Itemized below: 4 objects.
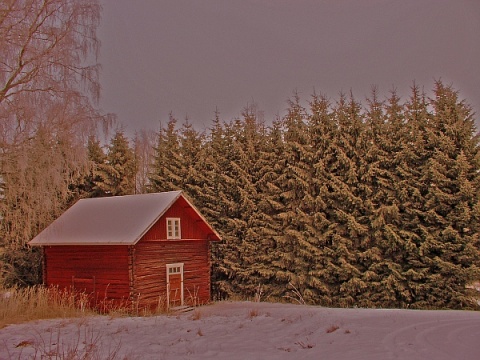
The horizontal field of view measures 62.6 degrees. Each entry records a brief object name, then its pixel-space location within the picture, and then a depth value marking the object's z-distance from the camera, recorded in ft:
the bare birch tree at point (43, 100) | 39.52
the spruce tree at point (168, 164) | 86.53
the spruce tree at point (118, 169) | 92.53
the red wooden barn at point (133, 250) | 60.59
